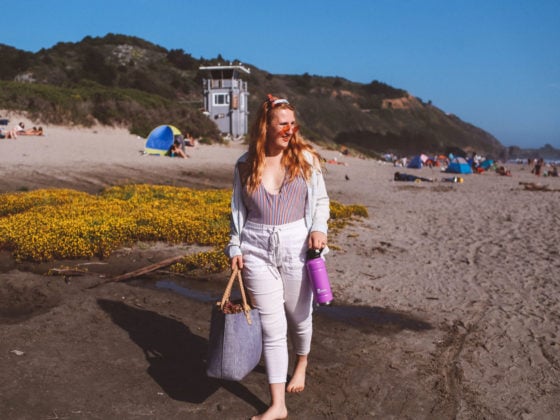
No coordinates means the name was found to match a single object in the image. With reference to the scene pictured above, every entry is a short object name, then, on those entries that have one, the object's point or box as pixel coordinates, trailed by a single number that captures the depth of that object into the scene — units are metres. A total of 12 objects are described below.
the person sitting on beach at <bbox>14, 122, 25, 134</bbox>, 25.00
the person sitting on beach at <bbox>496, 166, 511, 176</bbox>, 35.96
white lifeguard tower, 50.25
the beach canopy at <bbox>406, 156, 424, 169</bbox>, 41.41
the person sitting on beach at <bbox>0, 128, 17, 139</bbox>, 23.86
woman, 3.66
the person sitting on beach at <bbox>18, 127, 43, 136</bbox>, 25.40
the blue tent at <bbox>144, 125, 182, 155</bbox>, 25.48
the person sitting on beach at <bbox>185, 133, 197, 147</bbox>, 31.52
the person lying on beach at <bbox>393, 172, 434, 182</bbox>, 26.30
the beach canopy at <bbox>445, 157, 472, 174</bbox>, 35.31
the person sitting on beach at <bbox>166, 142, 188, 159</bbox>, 25.50
